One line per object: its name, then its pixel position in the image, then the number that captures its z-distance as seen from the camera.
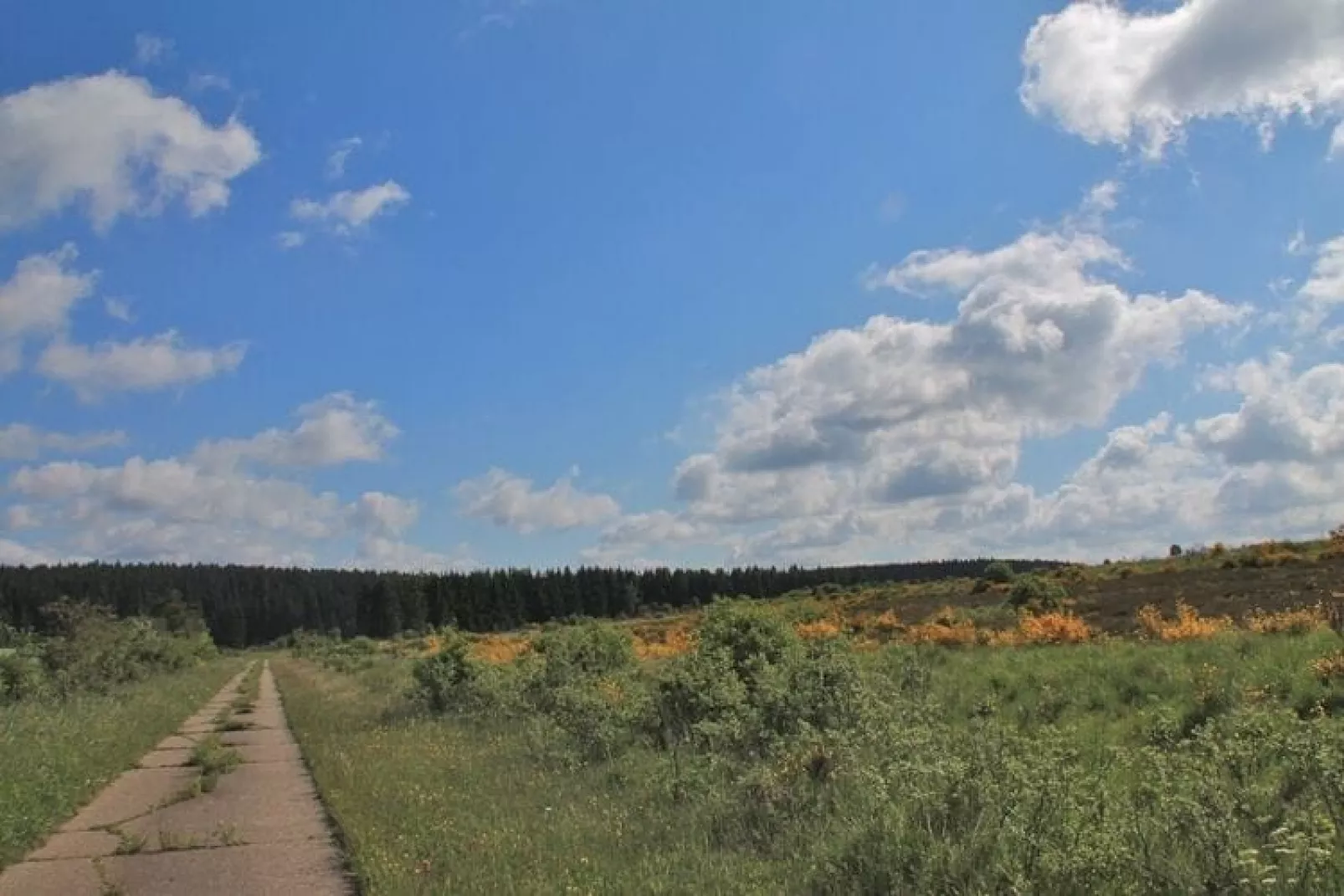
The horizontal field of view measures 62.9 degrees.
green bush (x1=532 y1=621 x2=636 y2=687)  21.55
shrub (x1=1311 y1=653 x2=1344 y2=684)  11.68
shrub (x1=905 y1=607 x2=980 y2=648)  21.35
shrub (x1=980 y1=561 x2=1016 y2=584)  42.91
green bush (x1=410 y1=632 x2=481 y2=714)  22.48
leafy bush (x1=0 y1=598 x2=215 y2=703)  27.03
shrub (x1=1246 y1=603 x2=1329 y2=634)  15.13
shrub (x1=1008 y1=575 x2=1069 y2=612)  27.78
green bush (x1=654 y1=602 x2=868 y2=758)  11.92
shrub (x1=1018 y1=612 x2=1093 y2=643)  19.36
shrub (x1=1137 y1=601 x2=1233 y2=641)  16.47
